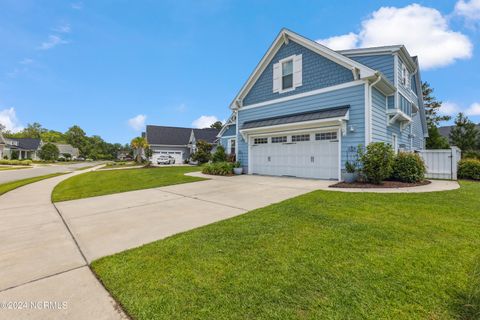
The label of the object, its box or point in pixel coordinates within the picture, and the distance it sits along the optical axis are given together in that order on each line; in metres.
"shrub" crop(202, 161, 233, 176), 13.20
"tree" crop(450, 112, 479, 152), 18.55
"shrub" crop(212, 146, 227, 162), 15.34
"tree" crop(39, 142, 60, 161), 45.62
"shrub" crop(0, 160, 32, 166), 34.22
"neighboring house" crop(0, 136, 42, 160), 44.12
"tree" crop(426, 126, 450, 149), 19.63
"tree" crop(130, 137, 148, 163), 27.00
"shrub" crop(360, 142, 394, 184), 8.01
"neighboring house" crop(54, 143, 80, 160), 64.29
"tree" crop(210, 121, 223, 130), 58.63
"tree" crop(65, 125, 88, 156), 76.61
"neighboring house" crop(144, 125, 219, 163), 32.88
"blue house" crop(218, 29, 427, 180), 9.41
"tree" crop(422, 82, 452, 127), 24.66
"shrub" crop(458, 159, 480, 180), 10.01
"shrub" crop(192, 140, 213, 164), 24.64
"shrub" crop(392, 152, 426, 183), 8.52
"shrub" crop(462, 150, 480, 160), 14.56
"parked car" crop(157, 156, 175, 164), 31.30
